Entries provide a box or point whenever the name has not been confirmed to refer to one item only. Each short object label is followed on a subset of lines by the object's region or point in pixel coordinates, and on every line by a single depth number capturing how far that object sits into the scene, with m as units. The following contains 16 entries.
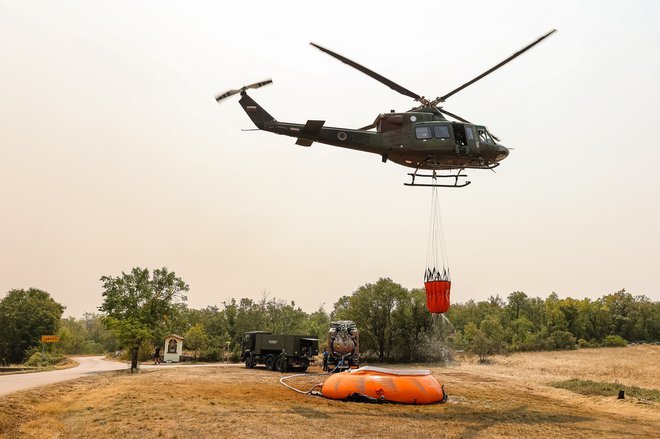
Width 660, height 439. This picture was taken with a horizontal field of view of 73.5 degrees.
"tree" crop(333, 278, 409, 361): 44.88
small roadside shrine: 42.47
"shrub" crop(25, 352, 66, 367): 41.47
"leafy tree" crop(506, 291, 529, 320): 73.06
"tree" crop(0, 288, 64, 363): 57.19
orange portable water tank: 16.25
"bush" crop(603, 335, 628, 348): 62.66
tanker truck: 27.64
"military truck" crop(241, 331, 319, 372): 30.45
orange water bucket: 16.03
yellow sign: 36.60
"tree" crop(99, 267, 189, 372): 28.33
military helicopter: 17.12
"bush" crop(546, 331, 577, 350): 56.78
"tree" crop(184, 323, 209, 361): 48.09
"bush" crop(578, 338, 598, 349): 61.30
